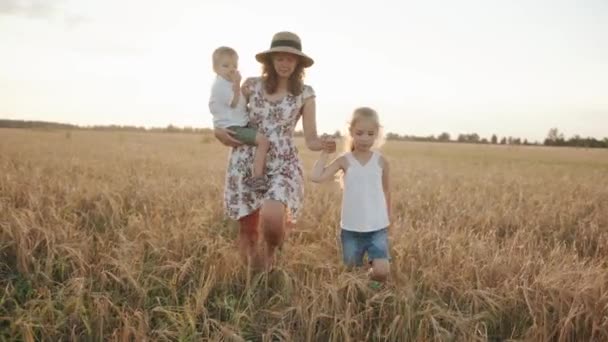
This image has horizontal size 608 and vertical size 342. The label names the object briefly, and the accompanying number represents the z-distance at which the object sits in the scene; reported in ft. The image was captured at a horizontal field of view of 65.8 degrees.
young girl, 11.21
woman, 11.78
